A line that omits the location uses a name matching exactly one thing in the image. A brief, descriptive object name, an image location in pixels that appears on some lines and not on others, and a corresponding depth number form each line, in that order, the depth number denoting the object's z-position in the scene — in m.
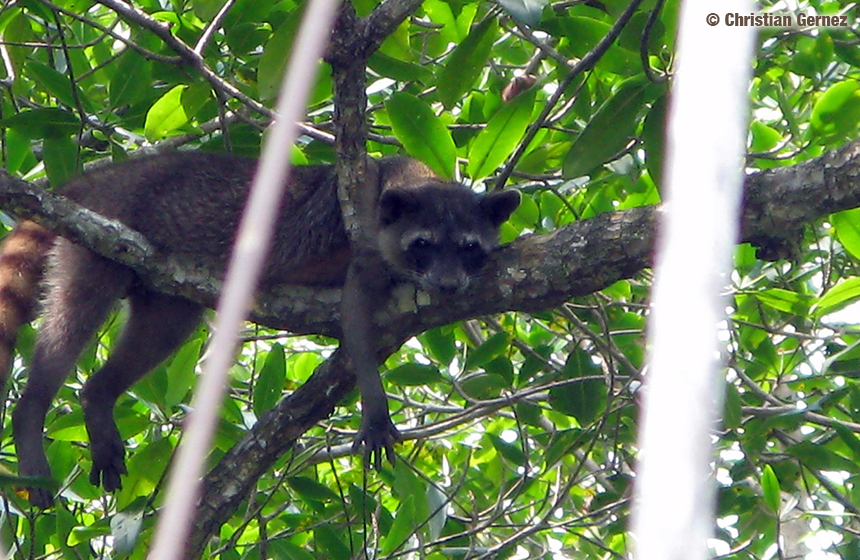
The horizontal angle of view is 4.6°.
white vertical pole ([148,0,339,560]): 4.97
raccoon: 10.98
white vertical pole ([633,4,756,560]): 4.59
